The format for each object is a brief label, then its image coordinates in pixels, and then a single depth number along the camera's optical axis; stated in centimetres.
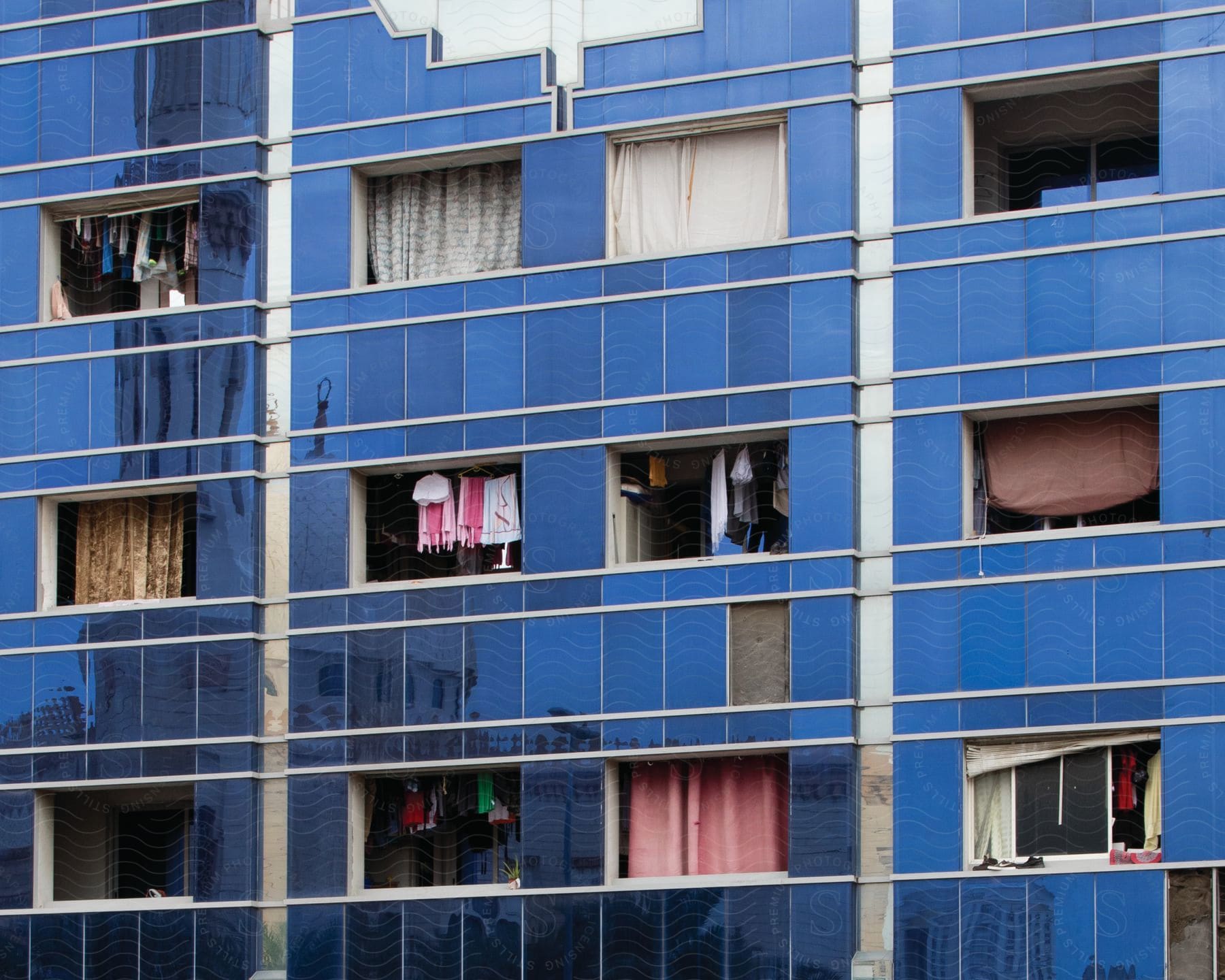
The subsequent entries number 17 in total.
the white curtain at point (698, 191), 2908
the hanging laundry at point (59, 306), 3177
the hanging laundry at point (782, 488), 2839
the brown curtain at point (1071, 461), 2720
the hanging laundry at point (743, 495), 2861
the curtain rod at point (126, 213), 3166
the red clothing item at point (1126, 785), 2639
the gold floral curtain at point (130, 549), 3108
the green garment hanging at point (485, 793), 2903
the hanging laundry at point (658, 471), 2927
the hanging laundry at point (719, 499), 2880
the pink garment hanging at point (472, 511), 2970
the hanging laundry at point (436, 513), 2988
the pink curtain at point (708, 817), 2789
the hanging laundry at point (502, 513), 2945
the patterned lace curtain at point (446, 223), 3038
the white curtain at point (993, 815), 2677
